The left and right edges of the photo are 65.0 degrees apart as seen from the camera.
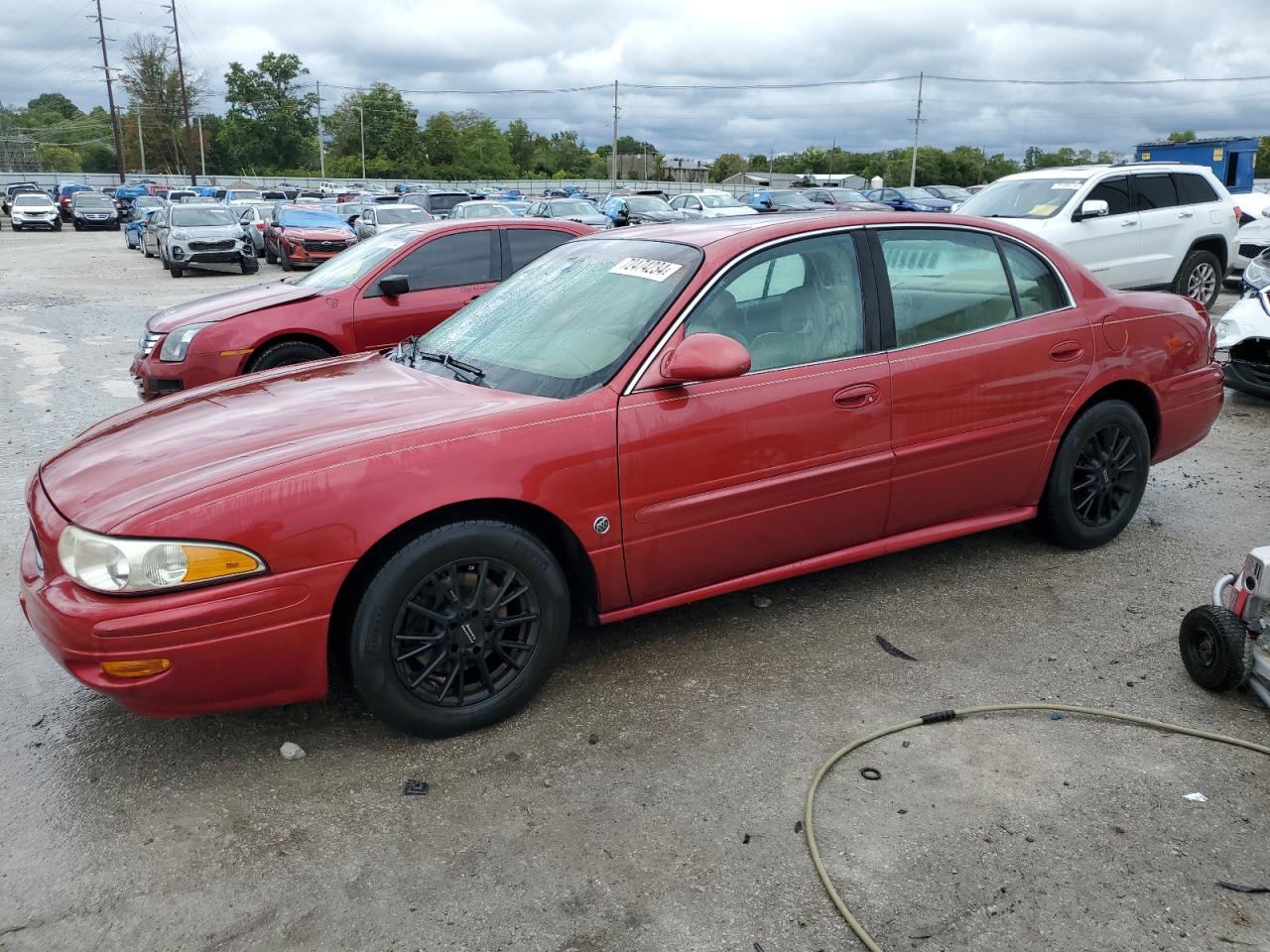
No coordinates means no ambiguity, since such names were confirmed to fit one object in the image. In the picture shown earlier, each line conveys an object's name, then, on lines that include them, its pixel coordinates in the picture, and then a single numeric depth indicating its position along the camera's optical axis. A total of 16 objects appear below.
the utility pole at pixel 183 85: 68.56
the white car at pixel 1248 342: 7.82
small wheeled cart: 3.35
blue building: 27.92
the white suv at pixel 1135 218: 10.64
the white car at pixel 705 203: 30.48
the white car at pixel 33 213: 39.16
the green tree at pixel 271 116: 94.62
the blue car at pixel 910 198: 30.31
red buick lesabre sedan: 2.90
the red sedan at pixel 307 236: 21.27
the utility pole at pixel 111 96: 62.41
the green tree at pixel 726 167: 111.88
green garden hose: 2.76
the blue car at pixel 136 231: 29.92
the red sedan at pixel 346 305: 7.07
